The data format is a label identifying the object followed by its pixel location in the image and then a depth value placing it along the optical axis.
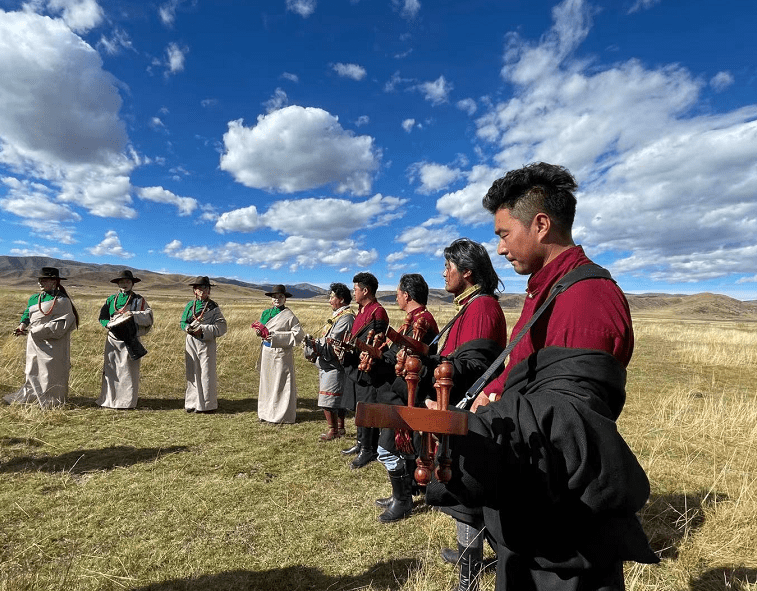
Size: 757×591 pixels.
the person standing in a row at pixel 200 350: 7.96
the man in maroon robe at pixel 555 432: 1.02
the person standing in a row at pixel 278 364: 7.42
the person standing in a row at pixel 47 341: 7.34
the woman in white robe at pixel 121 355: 7.88
